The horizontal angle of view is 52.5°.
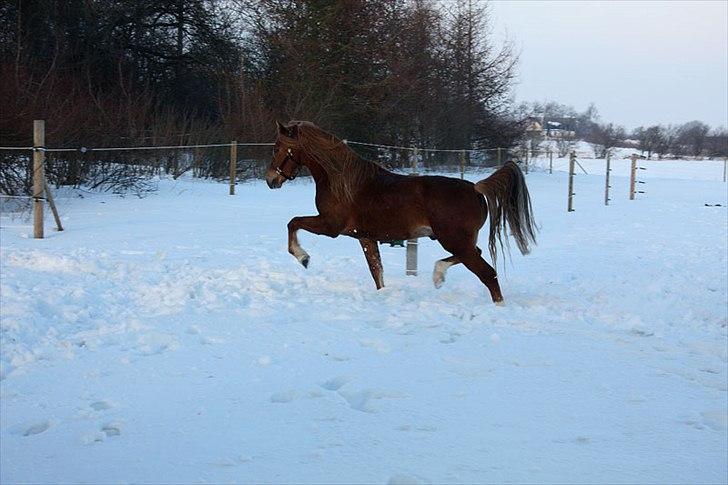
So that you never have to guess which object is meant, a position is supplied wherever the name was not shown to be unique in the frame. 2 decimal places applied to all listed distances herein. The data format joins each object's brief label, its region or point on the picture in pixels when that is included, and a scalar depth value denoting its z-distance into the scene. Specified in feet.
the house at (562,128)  304.83
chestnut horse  22.67
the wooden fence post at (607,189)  73.51
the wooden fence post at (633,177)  80.91
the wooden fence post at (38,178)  33.81
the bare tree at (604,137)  278.87
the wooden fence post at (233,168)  60.95
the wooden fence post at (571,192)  65.00
